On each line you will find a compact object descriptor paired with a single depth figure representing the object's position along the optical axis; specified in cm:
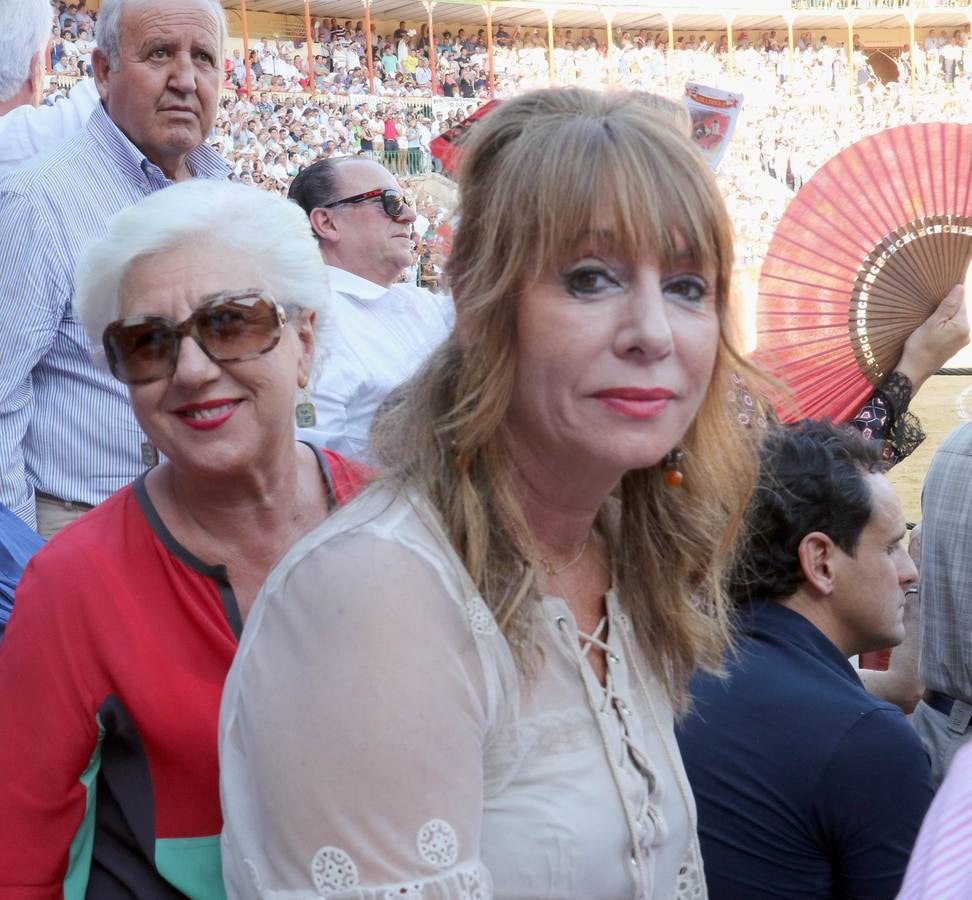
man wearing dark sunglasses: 340
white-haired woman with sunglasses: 150
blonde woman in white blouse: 110
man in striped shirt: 260
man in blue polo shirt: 182
